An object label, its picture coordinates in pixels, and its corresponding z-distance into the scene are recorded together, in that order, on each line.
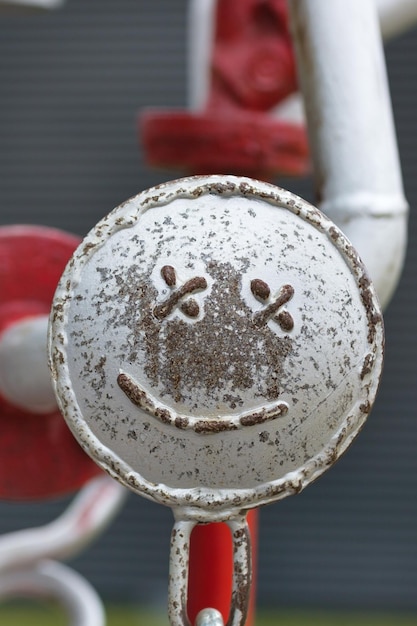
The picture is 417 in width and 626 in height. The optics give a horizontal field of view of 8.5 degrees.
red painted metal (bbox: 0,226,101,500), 1.30
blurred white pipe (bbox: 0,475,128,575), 1.43
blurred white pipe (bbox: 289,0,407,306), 1.11
